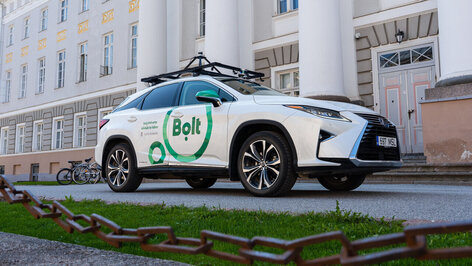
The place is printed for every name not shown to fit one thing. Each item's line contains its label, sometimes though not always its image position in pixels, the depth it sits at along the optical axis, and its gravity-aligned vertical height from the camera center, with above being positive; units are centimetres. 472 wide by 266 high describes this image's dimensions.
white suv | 529 +44
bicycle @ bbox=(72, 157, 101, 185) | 1675 -12
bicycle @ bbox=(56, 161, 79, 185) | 1642 -19
